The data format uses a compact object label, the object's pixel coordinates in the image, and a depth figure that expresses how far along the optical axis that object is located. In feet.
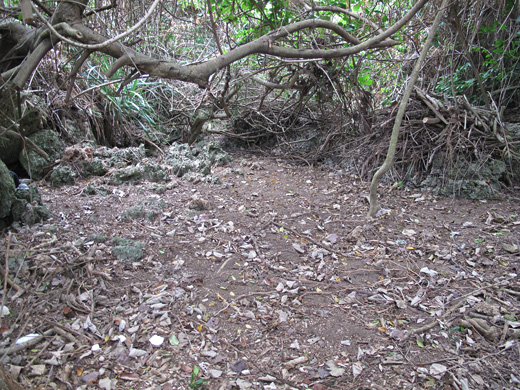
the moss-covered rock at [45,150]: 11.62
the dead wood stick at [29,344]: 5.18
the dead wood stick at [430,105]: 11.61
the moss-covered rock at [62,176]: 11.27
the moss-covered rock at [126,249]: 7.64
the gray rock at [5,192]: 7.66
